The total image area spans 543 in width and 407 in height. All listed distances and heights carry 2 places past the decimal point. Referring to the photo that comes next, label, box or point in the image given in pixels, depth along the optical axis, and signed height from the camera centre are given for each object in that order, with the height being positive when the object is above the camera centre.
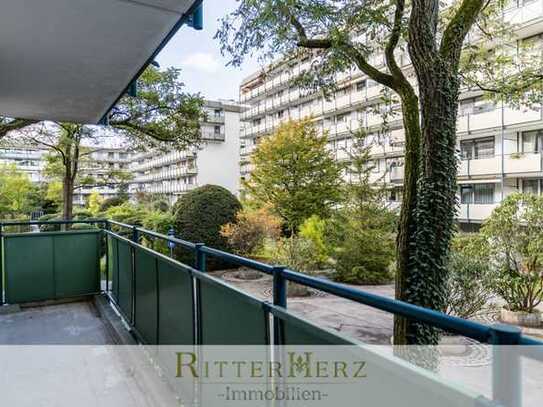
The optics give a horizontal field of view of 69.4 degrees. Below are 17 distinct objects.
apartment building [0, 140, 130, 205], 13.94 +1.81
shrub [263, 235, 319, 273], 10.13 -1.49
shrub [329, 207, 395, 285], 10.55 -1.48
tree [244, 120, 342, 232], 15.38 +0.85
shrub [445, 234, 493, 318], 6.11 -1.41
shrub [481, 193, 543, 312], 7.32 -1.01
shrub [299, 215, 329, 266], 11.28 -1.16
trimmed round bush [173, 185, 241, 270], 11.61 -0.54
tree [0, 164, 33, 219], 23.56 +0.46
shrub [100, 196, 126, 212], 27.88 -0.25
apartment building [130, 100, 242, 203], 36.19 +3.86
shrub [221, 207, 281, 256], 11.27 -1.01
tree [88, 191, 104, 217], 26.53 -0.25
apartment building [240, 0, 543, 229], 14.33 +2.44
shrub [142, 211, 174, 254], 11.80 -0.75
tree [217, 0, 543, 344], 4.68 +1.31
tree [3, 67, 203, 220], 8.68 +1.92
